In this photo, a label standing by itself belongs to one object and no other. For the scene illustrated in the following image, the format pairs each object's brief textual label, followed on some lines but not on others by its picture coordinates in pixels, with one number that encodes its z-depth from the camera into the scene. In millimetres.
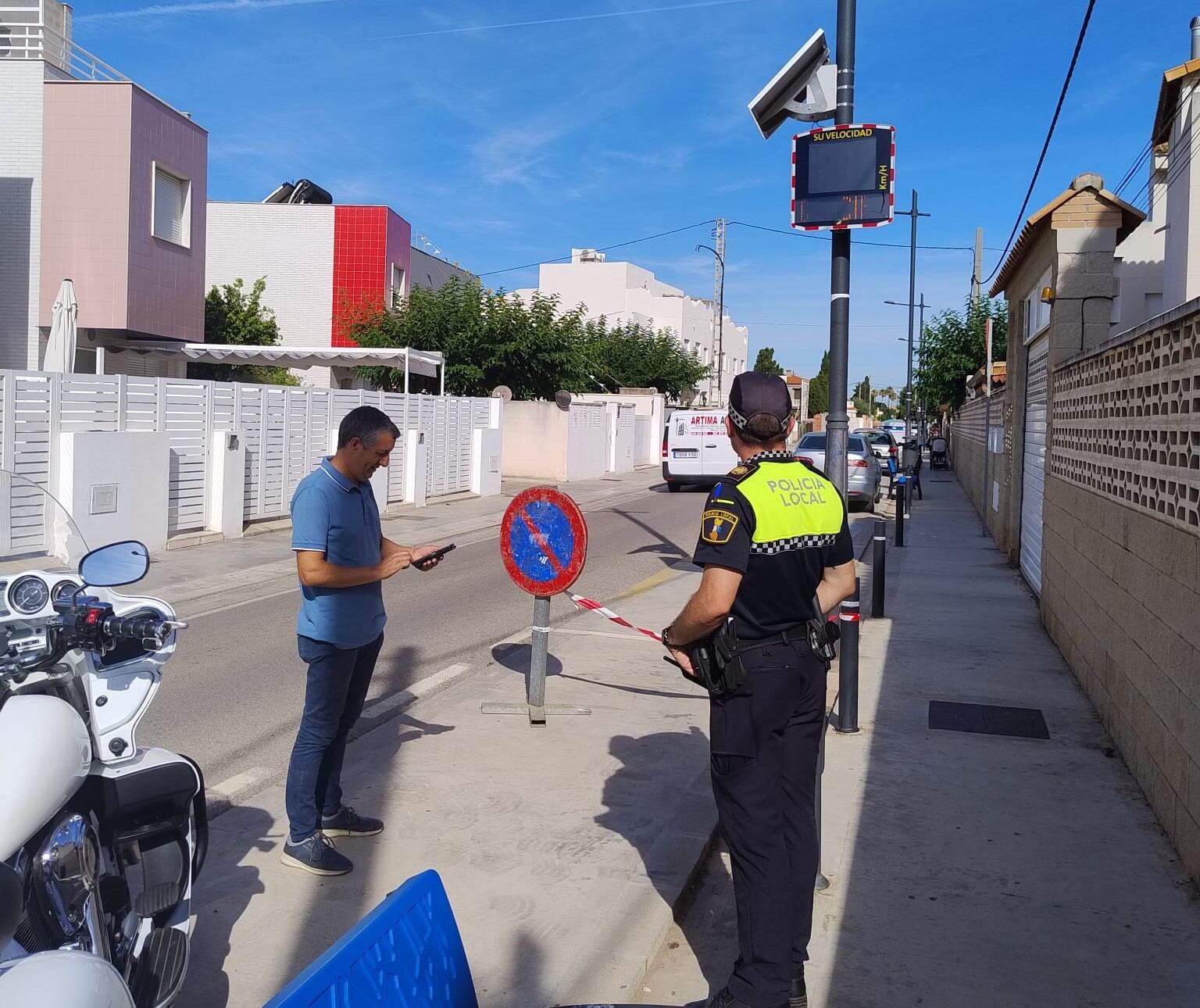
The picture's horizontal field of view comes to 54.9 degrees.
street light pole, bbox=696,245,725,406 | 50844
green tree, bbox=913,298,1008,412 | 41938
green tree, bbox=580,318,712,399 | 51562
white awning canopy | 22688
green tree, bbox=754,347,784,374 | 97750
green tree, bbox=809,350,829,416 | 119125
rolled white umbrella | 15508
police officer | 3324
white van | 27234
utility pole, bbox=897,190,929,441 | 38500
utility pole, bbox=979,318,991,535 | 20359
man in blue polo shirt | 4340
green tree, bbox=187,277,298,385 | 30641
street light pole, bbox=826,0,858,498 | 5875
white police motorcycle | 2465
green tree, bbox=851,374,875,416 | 142625
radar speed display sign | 5727
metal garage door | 11578
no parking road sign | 6516
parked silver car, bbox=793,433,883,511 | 22547
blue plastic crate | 1816
